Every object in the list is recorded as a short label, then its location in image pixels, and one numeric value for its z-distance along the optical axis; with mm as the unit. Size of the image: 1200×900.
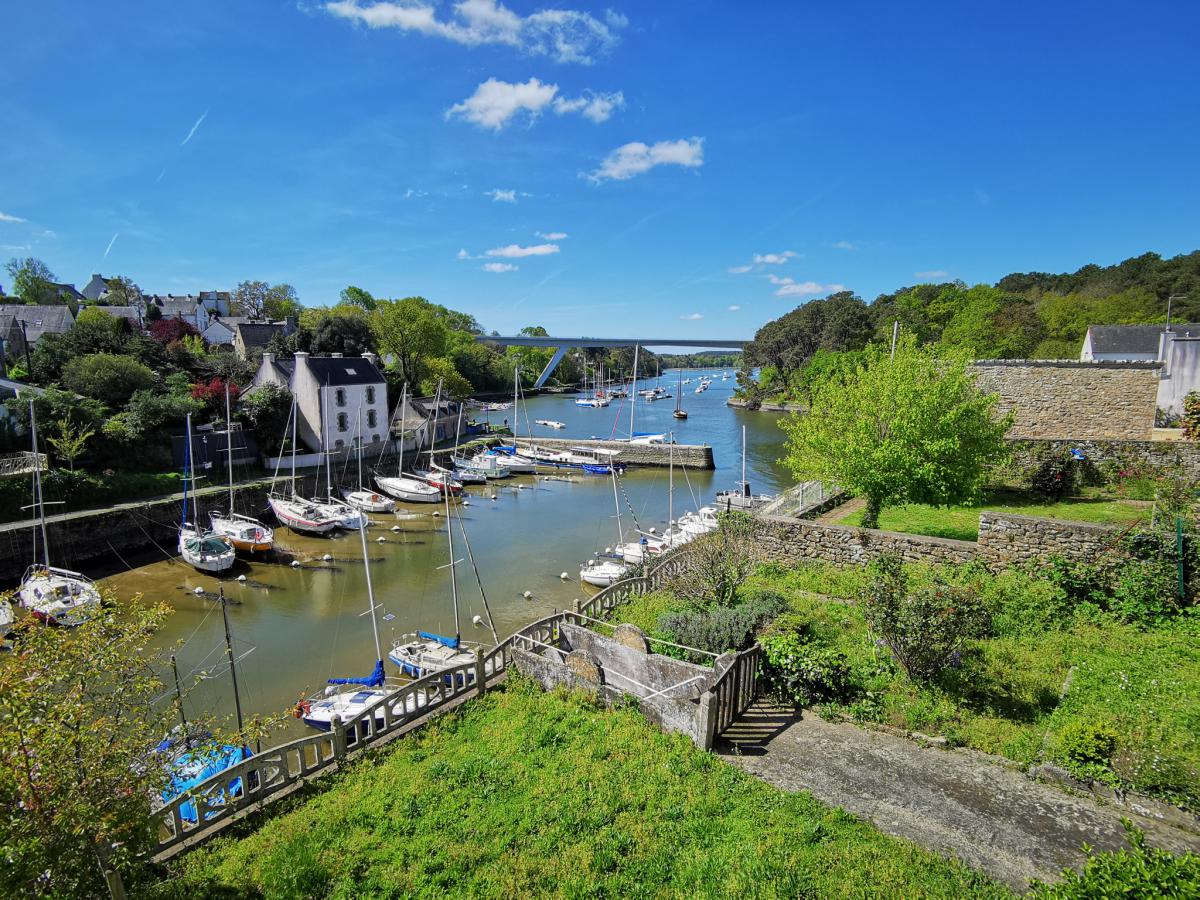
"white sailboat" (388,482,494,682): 15000
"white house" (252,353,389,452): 36219
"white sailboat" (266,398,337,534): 27406
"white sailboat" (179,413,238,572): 22359
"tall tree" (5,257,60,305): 64312
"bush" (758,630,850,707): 8422
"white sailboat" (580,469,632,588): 21141
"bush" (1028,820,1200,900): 3180
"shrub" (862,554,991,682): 8219
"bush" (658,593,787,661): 9555
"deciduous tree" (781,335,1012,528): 14984
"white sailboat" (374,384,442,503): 33688
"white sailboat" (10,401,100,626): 16984
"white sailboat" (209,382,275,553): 24016
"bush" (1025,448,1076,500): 18297
